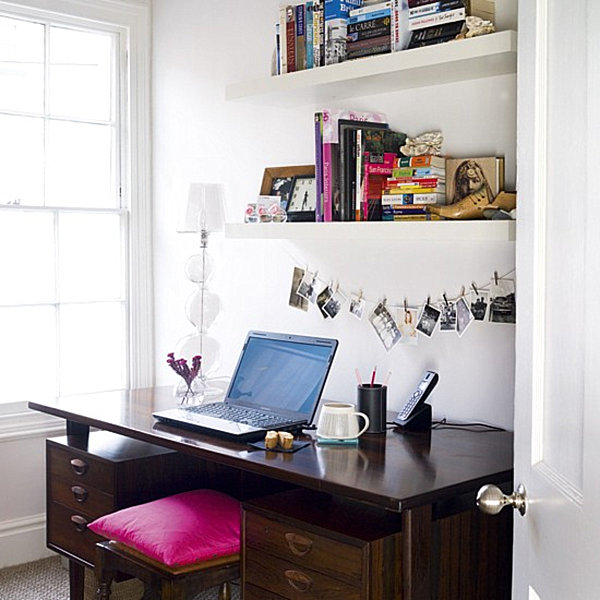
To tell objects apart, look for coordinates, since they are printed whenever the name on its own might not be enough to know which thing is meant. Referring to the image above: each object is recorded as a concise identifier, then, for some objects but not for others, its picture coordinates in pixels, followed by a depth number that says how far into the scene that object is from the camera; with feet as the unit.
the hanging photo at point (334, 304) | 9.53
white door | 3.60
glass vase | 9.41
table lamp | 9.78
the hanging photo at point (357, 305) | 9.29
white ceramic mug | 7.47
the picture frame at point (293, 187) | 9.14
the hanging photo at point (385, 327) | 8.94
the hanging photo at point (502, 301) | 7.85
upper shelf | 7.13
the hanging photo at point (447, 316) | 8.40
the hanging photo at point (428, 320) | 8.55
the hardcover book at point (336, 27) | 8.22
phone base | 7.95
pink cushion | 7.32
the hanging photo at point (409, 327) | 8.75
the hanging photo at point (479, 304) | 8.09
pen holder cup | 7.80
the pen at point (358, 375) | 8.70
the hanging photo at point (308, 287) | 9.85
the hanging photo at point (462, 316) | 8.25
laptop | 7.96
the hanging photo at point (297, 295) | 9.99
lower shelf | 7.09
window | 11.26
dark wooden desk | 6.12
